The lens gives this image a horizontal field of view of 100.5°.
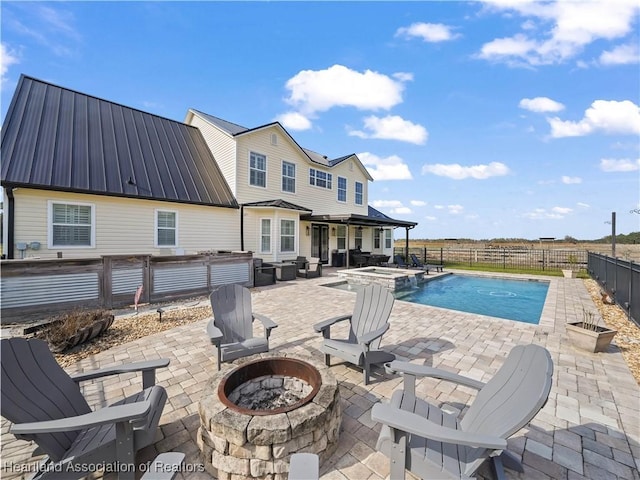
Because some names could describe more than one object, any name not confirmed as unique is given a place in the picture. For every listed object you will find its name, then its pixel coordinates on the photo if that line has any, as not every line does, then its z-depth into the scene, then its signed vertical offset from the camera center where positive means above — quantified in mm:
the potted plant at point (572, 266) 12250 -1481
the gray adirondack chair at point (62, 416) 1689 -1222
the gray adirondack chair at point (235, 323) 3650 -1247
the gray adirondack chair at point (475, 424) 1549 -1161
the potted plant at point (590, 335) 4227 -1545
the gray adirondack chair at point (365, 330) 3365 -1275
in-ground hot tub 10781 -1630
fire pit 1930 -1452
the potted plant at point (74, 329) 4230 -1526
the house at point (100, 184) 7484 +1797
